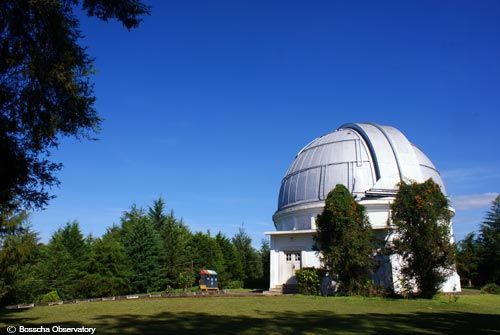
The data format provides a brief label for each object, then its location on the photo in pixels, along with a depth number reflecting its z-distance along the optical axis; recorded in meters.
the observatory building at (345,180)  26.98
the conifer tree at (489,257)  34.38
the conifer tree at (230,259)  44.53
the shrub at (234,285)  37.25
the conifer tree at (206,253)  40.78
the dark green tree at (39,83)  8.01
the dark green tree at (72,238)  34.03
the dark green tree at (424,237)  18.58
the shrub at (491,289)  26.98
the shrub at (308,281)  22.59
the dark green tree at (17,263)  25.58
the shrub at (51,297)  24.56
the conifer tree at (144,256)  32.22
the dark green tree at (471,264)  33.89
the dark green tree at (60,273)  28.30
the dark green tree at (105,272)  27.62
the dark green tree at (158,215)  42.81
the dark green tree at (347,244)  19.86
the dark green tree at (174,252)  36.22
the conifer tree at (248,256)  50.53
